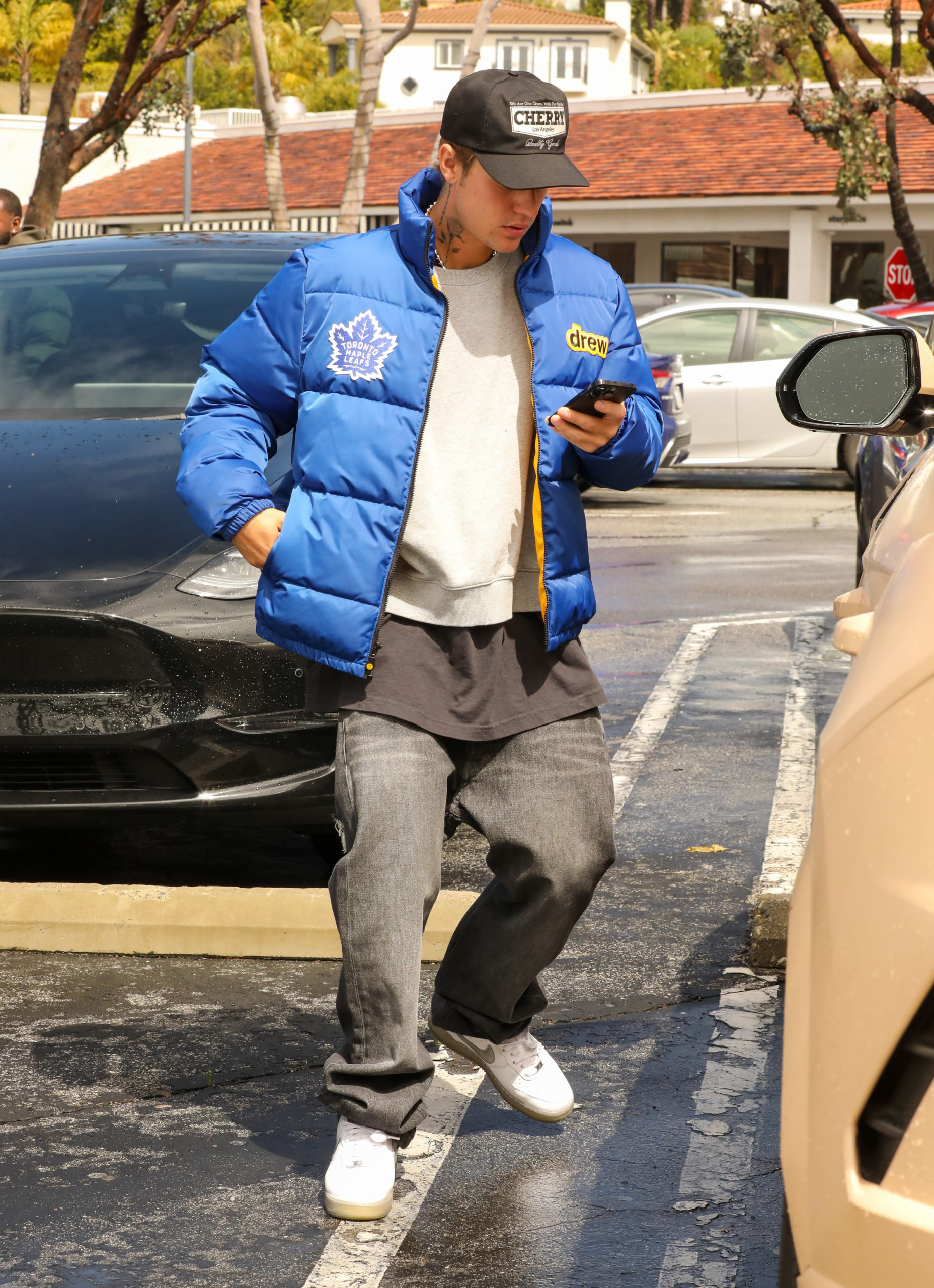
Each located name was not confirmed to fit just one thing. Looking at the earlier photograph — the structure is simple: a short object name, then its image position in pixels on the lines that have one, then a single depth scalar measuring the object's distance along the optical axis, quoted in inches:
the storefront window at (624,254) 1354.6
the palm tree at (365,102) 743.1
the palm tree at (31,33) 2751.0
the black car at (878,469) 267.9
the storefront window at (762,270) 1288.1
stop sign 984.9
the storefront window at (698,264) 1302.9
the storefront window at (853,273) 1253.1
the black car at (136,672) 164.6
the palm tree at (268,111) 867.4
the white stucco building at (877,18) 3260.3
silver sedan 632.4
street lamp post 1422.2
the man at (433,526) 116.6
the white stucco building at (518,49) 3312.0
